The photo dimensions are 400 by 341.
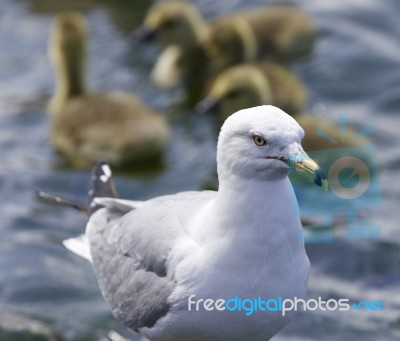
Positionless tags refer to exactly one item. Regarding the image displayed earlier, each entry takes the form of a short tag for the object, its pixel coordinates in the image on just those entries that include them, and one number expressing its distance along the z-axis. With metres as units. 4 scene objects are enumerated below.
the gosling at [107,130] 13.60
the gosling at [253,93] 14.21
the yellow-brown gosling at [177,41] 16.09
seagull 7.02
